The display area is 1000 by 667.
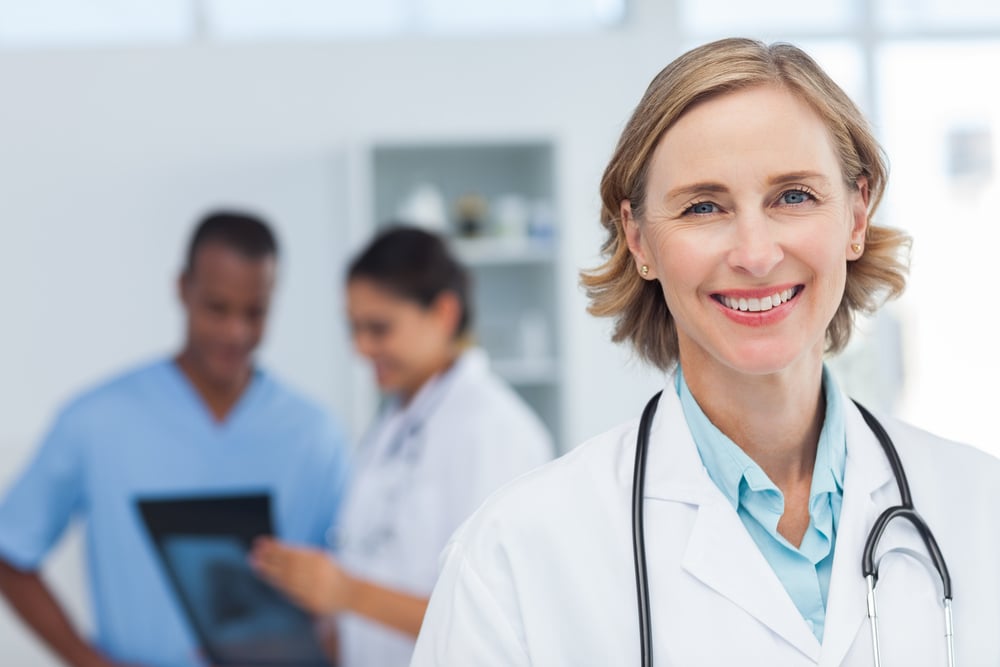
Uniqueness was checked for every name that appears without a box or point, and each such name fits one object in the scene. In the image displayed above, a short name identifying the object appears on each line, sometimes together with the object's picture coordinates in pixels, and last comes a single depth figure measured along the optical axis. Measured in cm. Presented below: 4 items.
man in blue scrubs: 239
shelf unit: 368
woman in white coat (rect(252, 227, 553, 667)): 203
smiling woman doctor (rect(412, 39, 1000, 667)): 135
